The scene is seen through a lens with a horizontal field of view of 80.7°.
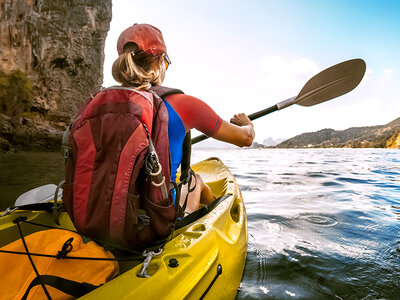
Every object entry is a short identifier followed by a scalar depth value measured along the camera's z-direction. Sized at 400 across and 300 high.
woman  1.29
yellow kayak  0.89
